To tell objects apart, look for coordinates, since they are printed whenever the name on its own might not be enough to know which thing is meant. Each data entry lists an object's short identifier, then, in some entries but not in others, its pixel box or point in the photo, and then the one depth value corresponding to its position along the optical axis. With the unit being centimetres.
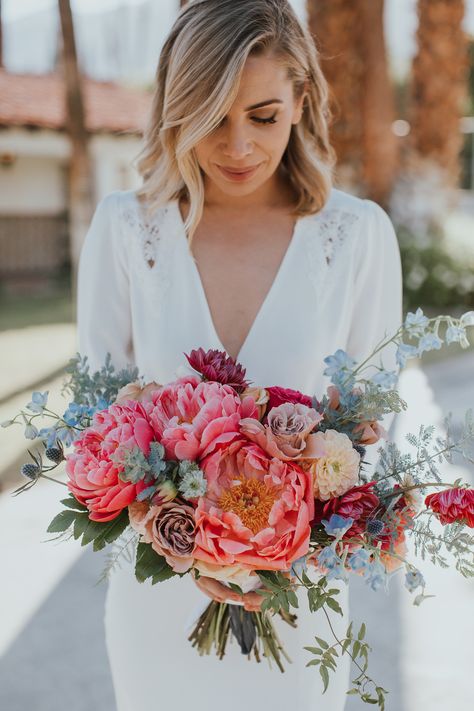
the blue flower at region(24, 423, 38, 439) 143
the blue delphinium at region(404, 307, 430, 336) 136
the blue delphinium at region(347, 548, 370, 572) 130
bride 175
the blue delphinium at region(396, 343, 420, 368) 137
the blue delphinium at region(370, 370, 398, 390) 135
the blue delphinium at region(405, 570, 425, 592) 130
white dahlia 131
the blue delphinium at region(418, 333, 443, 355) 137
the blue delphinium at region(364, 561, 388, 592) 128
